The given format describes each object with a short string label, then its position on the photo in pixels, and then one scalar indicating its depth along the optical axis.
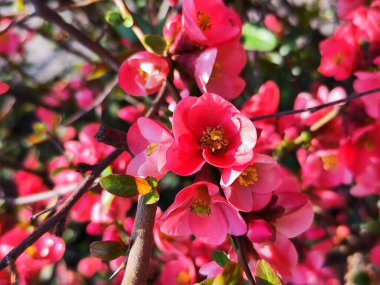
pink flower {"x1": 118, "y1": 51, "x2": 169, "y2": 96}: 0.16
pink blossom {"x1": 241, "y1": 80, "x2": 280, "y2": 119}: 0.20
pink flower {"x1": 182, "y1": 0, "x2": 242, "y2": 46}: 0.16
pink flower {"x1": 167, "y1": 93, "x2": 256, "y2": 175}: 0.13
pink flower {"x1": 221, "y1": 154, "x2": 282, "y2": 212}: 0.13
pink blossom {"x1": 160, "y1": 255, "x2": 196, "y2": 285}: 0.20
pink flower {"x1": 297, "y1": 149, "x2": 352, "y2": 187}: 0.21
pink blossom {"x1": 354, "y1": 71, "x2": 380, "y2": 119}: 0.18
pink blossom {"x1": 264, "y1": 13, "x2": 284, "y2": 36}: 0.29
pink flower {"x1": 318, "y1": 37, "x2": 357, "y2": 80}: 0.20
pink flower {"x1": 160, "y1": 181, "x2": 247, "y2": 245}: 0.14
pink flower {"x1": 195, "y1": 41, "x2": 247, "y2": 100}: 0.16
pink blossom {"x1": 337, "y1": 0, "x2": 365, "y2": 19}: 0.24
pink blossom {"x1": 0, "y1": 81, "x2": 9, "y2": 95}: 0.14
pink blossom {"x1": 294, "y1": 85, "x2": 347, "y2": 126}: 0.20
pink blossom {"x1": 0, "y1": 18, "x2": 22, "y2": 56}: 0.37
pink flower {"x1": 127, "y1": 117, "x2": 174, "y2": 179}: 0.13
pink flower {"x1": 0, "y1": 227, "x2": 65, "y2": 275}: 0.16
